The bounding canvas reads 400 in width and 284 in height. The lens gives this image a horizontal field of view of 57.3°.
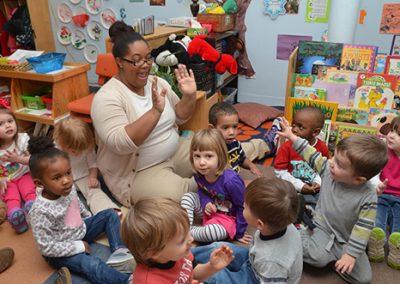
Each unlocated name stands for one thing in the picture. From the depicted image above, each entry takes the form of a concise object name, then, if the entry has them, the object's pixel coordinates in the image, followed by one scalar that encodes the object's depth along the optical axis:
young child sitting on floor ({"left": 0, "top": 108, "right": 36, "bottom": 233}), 2.01
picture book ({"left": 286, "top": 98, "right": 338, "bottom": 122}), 2.34
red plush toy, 2.74
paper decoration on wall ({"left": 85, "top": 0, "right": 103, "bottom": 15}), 4.05
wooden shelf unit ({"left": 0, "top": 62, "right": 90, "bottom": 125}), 2.45
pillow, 3.26
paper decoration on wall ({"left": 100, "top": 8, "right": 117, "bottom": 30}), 4.03
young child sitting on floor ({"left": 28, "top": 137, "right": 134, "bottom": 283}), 1.50
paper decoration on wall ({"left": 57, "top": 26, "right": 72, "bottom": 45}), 4.36
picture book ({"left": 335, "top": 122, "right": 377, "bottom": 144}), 2.23
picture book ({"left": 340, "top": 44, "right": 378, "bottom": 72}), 2.35
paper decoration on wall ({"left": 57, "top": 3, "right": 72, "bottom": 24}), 4.24
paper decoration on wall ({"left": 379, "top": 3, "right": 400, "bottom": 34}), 2.94
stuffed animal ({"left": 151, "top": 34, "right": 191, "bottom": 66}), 2.49
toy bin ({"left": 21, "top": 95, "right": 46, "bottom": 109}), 2.61
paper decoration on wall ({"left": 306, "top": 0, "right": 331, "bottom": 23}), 3.16
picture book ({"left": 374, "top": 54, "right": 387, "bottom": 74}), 2.34
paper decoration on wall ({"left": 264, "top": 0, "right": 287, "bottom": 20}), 3.31
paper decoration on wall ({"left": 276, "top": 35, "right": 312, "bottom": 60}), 3.39
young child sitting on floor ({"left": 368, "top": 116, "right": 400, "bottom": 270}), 1.61
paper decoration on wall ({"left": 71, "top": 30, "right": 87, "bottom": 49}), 4.29
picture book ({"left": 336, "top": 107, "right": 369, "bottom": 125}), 2.31
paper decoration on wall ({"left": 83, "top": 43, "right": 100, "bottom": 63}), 4.30
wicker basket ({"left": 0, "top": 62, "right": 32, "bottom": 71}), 2.54
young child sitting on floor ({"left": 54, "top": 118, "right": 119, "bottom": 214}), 2.02
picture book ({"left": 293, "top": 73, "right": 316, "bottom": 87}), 2.43
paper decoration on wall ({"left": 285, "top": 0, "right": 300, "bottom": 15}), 3.26
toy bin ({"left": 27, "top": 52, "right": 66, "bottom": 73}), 2.47
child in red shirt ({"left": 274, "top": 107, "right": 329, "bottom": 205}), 1.97
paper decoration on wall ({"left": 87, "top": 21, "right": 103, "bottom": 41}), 4.17
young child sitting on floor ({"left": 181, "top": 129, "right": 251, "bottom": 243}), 1.67
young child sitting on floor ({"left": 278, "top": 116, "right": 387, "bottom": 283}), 1.41
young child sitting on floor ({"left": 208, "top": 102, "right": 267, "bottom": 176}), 2.02
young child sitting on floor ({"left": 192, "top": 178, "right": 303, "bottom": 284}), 1.16
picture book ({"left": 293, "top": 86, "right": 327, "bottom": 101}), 2.40
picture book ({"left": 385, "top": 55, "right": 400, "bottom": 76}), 2.30
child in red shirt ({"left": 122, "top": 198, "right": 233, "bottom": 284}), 1.01
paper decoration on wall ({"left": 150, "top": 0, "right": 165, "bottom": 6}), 3.74
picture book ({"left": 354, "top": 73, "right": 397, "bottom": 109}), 2.23
